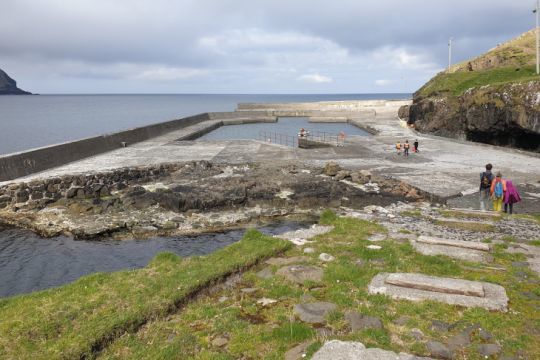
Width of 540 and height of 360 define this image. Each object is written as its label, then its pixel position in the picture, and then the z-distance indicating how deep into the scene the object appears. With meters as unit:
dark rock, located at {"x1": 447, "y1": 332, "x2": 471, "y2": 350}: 6.57
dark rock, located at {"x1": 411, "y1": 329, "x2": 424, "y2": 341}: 6.82
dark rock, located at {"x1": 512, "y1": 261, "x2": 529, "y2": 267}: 9.93
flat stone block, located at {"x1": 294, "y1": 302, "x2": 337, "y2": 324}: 7.57
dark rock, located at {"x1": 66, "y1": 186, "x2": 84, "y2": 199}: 22.50
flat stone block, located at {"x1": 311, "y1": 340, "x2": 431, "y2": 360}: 6.16
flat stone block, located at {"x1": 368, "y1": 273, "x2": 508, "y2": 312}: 7.82
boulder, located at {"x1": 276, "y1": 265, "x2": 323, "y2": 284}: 9.35
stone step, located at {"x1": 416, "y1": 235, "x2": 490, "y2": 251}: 11.05
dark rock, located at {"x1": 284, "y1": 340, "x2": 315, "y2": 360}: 6.41
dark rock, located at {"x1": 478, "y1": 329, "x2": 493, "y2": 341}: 6.74
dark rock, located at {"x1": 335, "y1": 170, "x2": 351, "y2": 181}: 24.59
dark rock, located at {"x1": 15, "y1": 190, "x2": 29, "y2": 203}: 21.73
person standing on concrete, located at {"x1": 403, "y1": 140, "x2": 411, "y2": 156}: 32.12
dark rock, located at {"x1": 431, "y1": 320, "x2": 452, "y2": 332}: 7.06
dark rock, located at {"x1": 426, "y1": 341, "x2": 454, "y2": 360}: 6.32
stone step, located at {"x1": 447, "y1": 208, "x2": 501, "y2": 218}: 14.81
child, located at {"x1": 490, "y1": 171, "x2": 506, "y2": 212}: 15.71
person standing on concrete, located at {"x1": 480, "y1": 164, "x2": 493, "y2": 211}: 16.08
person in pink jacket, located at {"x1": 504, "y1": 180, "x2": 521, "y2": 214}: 15.68
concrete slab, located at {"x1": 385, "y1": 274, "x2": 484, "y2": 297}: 8.11
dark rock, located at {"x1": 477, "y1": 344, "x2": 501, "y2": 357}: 6.33
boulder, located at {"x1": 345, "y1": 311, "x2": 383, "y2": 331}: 7.18
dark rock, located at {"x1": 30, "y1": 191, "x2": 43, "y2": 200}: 22.08
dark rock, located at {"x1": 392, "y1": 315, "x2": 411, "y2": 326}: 7.26
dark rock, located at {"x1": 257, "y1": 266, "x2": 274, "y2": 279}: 9.74
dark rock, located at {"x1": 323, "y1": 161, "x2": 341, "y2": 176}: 25.53
